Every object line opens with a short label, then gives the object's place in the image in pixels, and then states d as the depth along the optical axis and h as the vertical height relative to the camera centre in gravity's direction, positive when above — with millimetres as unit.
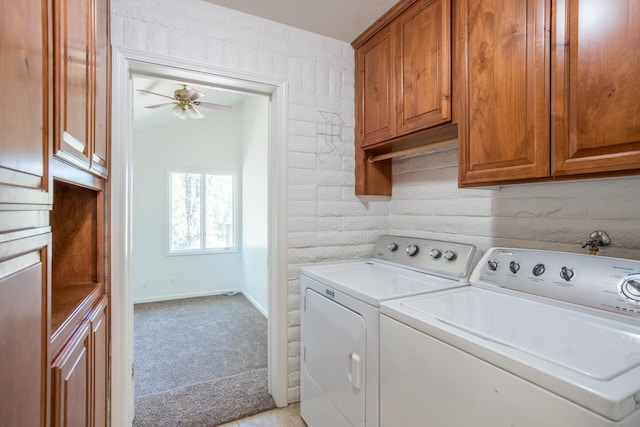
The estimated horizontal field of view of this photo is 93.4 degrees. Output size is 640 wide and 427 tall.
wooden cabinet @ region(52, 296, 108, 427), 811 -547
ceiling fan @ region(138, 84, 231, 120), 3006 +1144
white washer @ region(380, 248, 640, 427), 635 -347
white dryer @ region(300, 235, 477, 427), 1234 -487
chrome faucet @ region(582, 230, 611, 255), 1142 -111
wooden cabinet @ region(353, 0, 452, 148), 1489 +796
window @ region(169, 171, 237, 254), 4652 -13
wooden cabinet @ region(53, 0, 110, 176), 783 +425
